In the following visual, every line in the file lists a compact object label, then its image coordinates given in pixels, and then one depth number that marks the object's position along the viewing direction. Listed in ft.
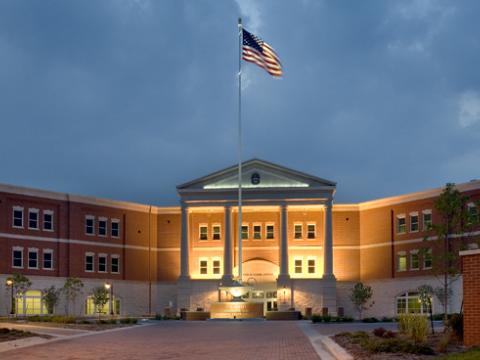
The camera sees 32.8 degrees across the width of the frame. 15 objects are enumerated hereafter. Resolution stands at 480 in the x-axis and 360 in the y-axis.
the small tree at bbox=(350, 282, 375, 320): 221.87
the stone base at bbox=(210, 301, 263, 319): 194.59
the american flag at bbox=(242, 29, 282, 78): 176.86
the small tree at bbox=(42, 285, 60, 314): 209.36
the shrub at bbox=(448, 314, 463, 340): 80.59
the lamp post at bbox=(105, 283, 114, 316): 233.76
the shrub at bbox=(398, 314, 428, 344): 79.30
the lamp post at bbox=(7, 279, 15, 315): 200.40
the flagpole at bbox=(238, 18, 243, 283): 197.67
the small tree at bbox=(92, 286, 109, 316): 212.84
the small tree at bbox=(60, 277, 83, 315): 219.10
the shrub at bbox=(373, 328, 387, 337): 89.10
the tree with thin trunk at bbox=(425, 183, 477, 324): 118.83
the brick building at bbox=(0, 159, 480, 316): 226.99
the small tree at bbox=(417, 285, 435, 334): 202.59
